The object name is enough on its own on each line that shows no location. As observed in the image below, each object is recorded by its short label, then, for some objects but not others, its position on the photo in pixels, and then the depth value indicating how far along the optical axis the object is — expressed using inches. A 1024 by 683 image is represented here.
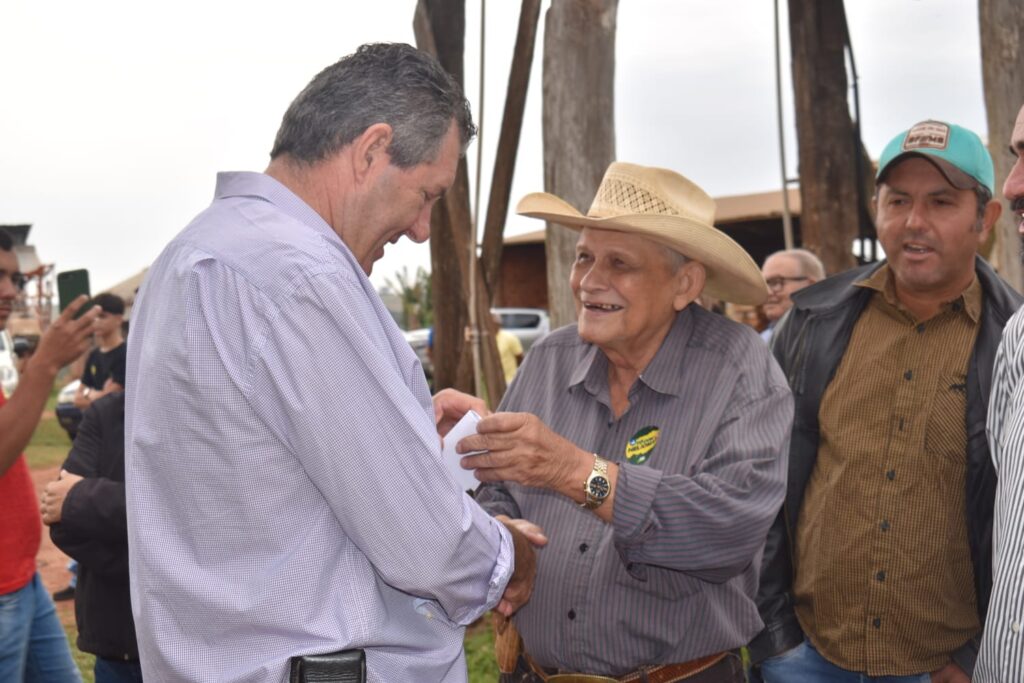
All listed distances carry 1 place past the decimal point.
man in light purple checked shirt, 62.4
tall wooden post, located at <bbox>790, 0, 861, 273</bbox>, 159.9
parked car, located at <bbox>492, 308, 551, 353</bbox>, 940.0
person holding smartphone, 123.3
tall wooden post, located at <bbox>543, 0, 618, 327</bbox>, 133.9
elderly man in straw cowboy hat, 90.0
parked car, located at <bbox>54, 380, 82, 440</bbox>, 349.1
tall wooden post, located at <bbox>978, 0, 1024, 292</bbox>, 127.7
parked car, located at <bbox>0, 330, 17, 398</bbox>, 601.5
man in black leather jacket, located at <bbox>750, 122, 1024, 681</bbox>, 105.3
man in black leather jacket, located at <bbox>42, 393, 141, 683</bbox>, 120.1
